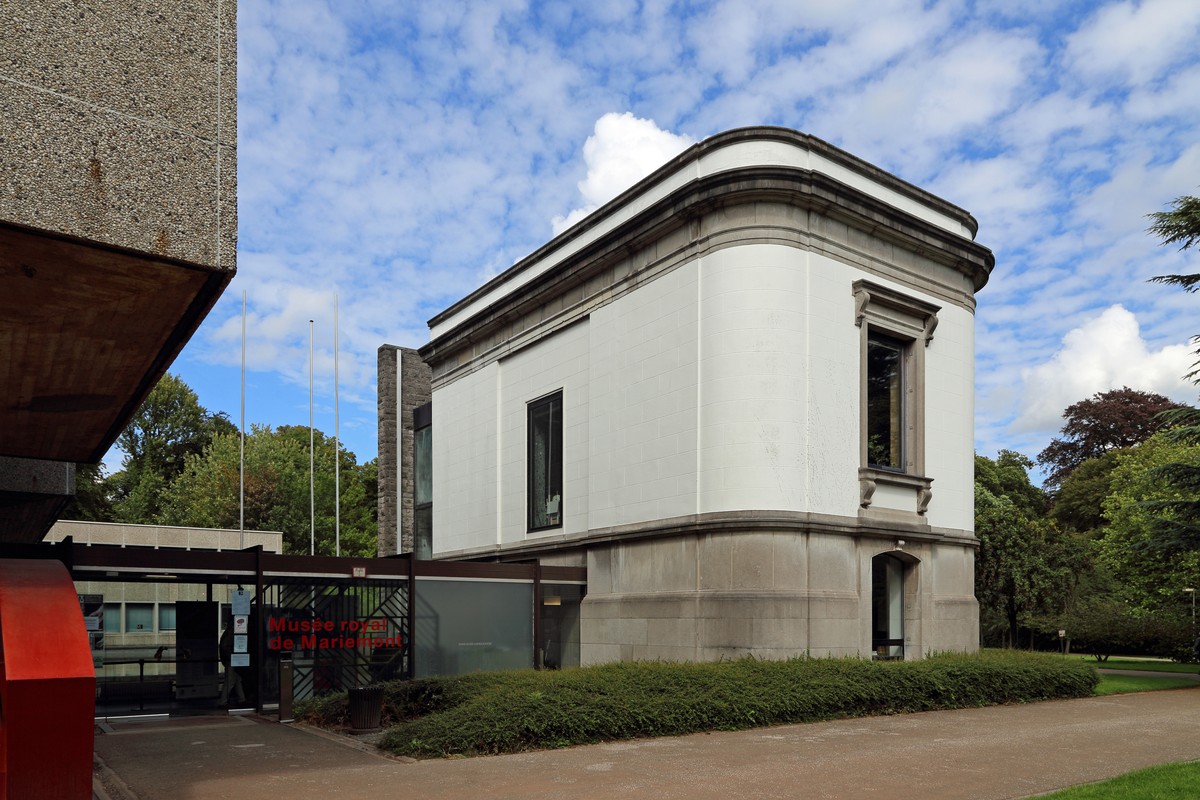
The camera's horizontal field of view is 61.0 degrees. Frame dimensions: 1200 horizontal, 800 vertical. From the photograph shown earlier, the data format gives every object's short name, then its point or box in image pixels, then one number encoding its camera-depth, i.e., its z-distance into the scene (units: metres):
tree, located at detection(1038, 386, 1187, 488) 61.88
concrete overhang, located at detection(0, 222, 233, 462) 7.63
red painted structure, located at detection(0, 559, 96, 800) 7.60
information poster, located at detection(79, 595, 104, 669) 21.20
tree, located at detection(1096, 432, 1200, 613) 41.47
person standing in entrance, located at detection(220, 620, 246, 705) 20.97
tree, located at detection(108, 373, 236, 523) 70.25
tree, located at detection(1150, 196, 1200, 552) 28.84
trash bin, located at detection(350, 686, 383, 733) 16.41
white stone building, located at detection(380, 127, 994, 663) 22.06
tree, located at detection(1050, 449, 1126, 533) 57.78
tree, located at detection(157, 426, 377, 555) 58.94
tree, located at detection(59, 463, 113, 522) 59.53
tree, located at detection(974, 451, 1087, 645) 43.44
